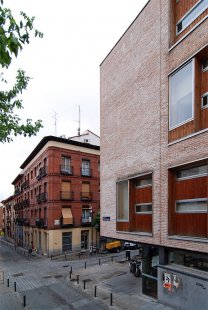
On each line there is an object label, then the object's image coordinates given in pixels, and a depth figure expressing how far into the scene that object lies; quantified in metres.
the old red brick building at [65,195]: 27.96
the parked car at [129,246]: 27.34
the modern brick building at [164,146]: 8.17
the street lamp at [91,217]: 29.64
